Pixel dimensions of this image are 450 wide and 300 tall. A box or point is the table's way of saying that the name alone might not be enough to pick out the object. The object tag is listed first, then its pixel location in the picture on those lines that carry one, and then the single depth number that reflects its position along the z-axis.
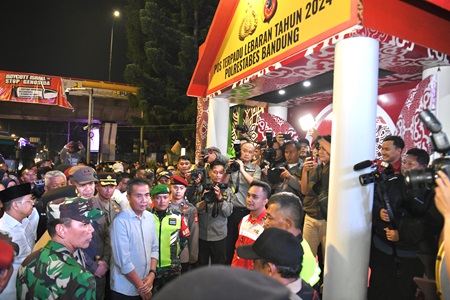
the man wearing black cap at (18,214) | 3.57
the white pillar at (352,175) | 3.99
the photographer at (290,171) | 5.68
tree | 18.58
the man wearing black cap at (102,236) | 3.99
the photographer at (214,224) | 5.31
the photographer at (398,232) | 3.54
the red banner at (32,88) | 18.92
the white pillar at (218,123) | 8.40
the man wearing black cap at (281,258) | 2.05
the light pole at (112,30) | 21.69
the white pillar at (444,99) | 4.78
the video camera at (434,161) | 2.29
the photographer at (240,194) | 5.97
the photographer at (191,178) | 5.75
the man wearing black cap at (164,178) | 6.23
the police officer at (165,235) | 4.23
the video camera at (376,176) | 3.58
